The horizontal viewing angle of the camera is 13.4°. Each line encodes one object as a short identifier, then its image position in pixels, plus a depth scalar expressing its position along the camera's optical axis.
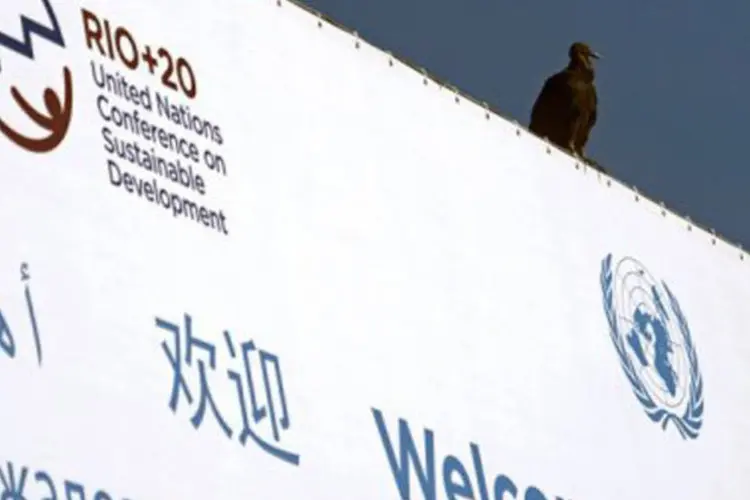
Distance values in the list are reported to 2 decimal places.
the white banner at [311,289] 13.81
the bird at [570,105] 19.45
